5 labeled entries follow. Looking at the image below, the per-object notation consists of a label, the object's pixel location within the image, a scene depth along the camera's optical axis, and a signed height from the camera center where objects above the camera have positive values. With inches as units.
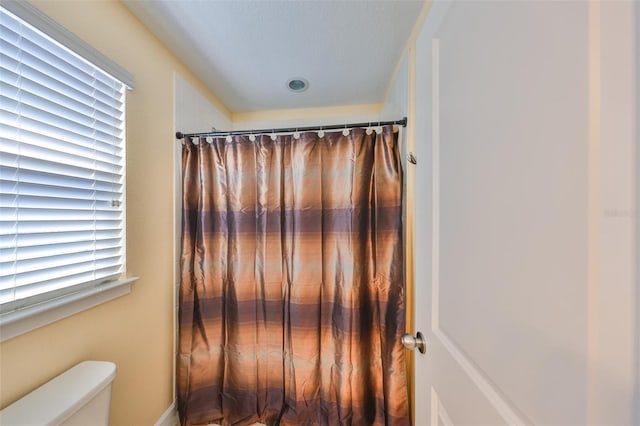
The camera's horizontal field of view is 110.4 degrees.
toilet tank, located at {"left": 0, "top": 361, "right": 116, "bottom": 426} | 26.4 -24.1
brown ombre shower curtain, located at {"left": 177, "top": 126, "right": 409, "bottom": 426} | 49.2 -16.4
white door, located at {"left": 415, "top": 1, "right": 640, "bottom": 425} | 10.1 -0.1
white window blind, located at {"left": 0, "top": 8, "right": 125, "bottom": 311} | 28.1 +6.5
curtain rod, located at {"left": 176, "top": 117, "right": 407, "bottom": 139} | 49.5 +19.5
